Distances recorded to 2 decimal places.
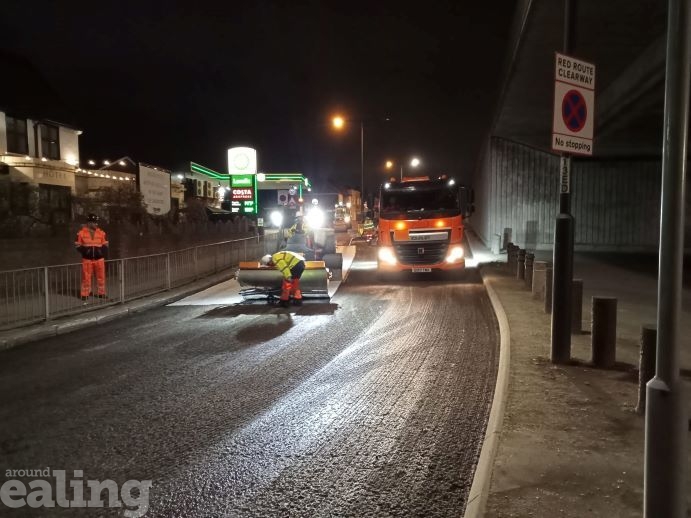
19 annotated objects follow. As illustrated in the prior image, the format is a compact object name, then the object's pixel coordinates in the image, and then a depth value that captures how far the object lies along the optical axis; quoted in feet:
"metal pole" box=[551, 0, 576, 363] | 22.33
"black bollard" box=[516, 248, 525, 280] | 49.79
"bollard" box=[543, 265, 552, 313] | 34.05
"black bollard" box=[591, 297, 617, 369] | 22.20
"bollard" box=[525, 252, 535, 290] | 44.88
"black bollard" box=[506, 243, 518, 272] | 56.18
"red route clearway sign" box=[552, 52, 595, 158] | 19.83
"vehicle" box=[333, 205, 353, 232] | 156.46
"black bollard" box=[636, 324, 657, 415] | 16.65
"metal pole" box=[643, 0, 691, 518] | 9.52
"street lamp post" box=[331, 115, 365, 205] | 90.21
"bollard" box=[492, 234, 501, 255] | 84.79
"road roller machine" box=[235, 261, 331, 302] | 40.96
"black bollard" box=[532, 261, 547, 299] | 38.91
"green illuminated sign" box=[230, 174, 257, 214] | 90.17
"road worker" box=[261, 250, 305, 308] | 37.86
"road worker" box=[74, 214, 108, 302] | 40.45
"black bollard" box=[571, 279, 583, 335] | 28.30
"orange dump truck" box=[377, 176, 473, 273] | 52.54
